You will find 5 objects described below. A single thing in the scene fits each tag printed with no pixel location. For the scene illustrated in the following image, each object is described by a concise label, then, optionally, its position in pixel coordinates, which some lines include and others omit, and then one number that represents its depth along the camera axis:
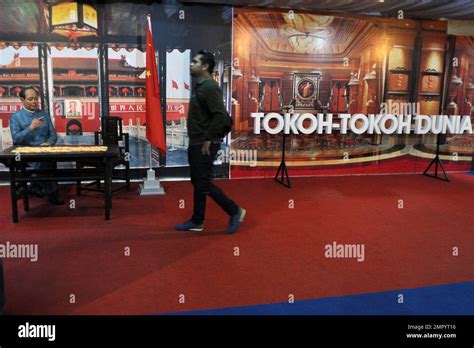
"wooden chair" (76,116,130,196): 5.34
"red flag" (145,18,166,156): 5.62
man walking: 3.65
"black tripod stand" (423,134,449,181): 6.68
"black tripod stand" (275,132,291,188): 6.18
